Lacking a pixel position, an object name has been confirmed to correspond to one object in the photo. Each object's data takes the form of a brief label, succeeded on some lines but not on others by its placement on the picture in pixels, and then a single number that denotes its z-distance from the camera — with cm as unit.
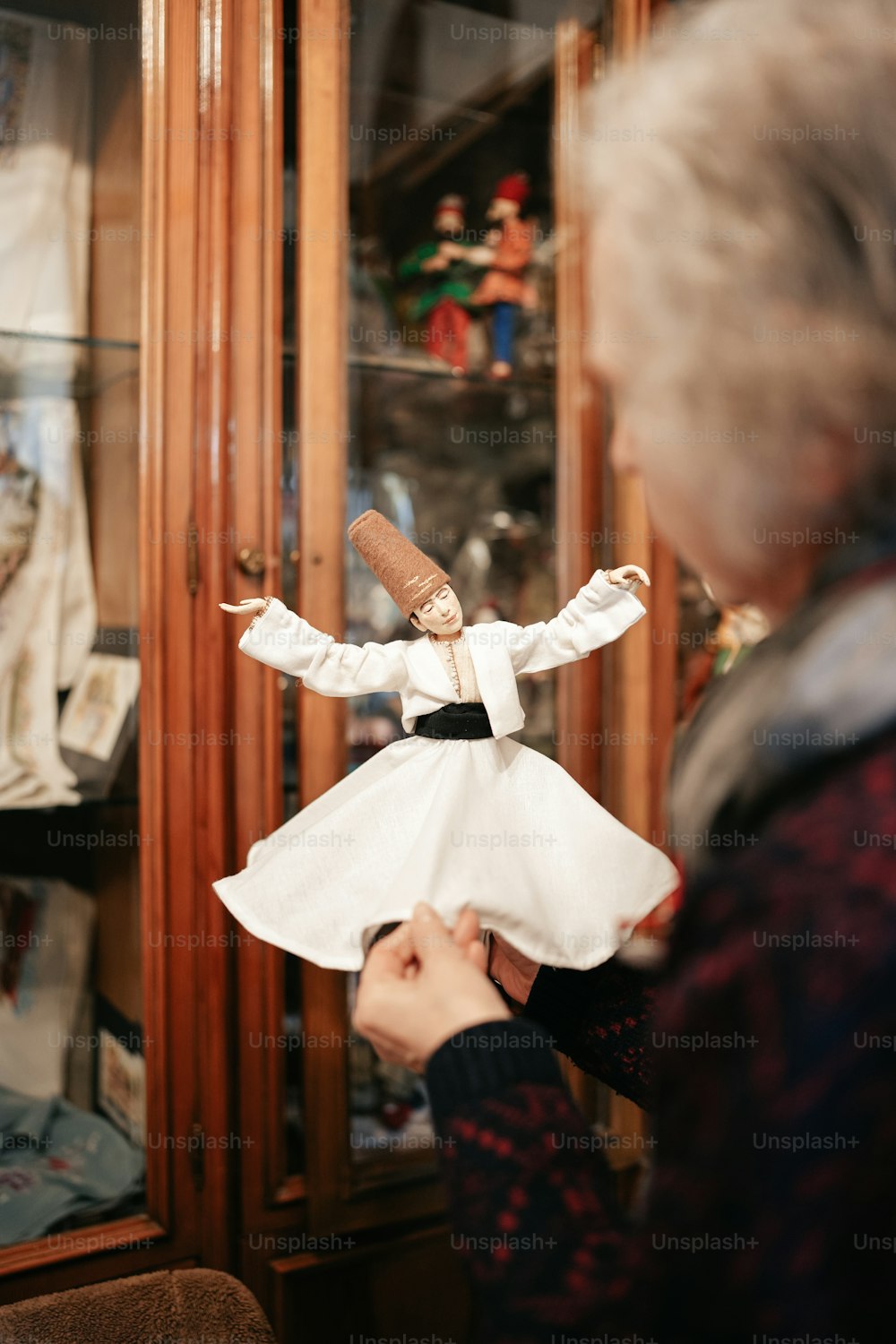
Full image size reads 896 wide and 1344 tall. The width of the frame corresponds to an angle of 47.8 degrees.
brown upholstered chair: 104
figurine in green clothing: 164
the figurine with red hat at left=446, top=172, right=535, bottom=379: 163
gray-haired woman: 47
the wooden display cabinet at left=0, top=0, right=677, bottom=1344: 126
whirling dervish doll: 80
